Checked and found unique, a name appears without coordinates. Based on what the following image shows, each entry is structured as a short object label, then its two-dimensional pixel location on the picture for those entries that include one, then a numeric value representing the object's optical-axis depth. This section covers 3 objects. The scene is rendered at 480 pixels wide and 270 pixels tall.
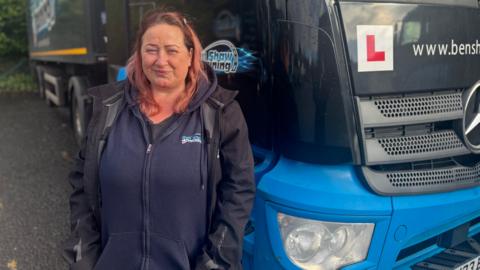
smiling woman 1.75
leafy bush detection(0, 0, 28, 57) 11.54
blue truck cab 1.87
